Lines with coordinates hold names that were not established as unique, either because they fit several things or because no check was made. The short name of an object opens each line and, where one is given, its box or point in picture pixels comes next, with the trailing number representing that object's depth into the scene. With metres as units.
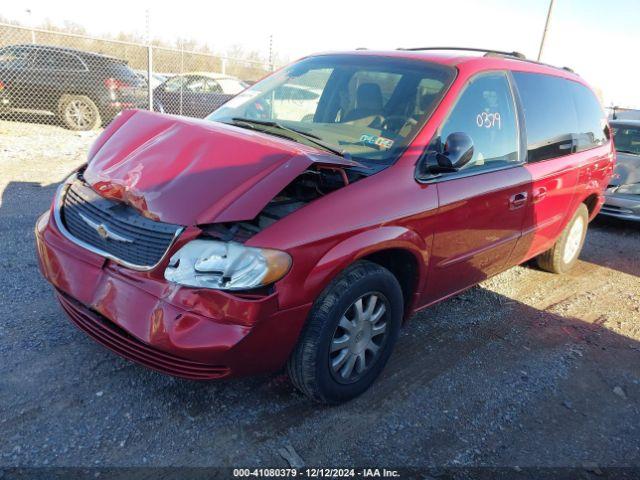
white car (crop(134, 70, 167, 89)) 12.53
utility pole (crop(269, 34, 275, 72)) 13.20
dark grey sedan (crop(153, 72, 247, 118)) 12.38
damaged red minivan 2.36
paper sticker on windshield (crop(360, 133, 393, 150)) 3.12
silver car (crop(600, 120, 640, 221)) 7.49
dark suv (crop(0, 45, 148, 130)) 10.45
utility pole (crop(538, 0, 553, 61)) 12.88
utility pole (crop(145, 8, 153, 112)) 9.64
